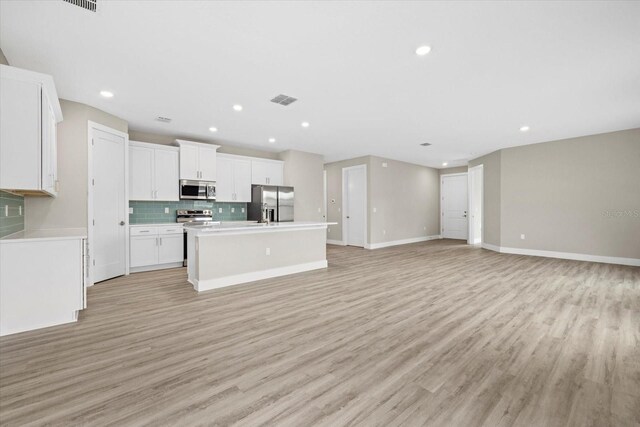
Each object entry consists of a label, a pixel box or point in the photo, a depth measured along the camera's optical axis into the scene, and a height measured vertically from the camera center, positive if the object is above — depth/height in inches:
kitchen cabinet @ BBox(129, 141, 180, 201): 206.5 +33.9
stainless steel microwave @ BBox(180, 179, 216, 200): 228.2 +20.8
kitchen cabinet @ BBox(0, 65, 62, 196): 99.1 +32.7
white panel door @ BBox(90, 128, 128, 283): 174.9 +6.6
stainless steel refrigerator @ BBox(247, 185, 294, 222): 259.1 +10.4
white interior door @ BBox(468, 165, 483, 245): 346.3 +10.7
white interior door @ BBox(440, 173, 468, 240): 401.7 +11.3
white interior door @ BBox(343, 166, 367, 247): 333.1 +10.8
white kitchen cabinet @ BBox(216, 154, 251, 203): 251.1 +33.4
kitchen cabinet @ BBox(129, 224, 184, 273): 201.9 -26.5
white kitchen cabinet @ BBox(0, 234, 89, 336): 101.5 -26.8
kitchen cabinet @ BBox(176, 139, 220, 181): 226.7 +46.6
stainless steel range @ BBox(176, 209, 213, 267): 224.4 -2.5
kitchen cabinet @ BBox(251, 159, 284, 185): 270.6 +43.8
